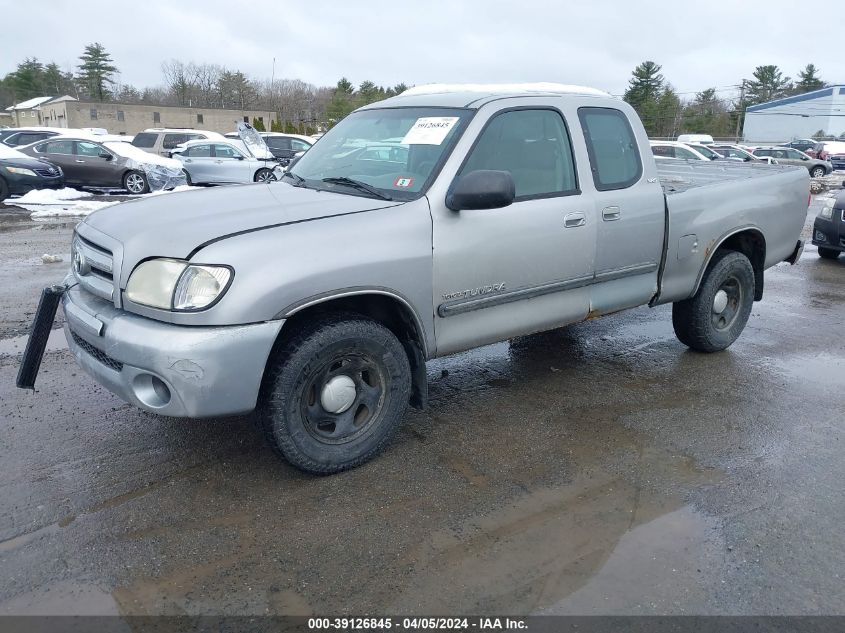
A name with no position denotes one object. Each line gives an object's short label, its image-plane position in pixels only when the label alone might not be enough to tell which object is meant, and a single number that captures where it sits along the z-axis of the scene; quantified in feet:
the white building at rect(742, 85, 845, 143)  205.98
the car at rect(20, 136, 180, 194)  53.47
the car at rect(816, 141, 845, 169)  122.40
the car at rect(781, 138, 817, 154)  135.74
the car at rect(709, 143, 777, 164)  89.01
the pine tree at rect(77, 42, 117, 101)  309.42
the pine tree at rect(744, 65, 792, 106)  258.98
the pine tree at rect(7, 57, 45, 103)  315.78
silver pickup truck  9.70
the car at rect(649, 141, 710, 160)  67.92
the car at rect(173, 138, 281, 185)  58.23
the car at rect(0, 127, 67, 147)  61.82
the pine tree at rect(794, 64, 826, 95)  262.26
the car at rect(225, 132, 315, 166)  68.33
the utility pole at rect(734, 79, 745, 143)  219.61
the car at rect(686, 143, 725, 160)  77.71
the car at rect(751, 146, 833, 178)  102.17
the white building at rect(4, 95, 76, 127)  262.47
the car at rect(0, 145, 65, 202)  46.93
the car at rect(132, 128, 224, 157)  72.69
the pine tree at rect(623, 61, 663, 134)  217.36
